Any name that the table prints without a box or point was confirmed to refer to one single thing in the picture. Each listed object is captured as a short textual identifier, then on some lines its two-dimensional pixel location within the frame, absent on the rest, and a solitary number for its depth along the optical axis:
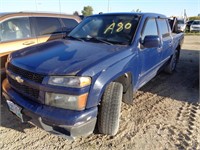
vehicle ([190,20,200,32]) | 18.03
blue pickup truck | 1.67
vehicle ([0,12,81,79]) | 3.01
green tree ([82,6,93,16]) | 50.53
